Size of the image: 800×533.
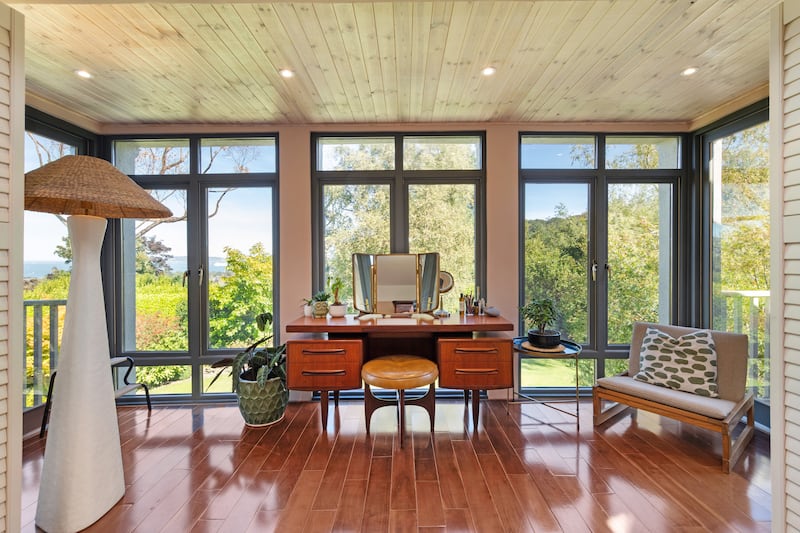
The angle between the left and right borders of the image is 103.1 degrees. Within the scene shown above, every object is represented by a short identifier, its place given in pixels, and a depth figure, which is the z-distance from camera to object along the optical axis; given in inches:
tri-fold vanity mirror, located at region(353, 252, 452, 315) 118.2
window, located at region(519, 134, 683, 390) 124.3
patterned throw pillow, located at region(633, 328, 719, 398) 90.8
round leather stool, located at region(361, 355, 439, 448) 87.4
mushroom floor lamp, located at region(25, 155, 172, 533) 61.6
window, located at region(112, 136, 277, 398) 123.4
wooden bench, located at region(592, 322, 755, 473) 80.3
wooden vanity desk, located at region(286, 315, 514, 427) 95.0
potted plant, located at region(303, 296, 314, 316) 114.0
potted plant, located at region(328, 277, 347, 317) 112.6
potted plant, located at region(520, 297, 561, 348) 103.9
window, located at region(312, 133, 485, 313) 124.0
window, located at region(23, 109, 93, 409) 100.8
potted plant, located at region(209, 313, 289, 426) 100.3
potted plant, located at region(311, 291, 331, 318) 111.1
